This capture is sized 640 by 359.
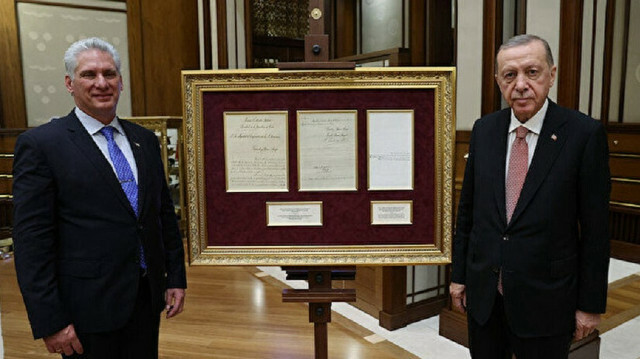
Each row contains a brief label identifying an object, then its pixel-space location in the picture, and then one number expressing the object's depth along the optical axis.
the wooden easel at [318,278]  1.50
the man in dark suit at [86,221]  1.41
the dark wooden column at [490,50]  2.58
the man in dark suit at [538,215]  1.39
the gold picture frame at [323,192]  1.48
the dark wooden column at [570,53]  2.30
